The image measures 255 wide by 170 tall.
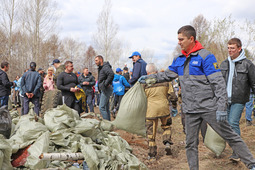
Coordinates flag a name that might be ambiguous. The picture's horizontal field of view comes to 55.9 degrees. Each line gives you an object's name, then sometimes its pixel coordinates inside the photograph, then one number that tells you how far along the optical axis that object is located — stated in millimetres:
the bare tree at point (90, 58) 57038
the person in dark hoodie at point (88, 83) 8249
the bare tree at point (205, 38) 11273
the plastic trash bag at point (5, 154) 2387
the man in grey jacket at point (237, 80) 3984
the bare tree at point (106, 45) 30564
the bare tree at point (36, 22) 21931
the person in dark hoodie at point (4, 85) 6617
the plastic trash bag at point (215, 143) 3996
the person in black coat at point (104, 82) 6410
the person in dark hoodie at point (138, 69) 6121
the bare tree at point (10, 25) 22203
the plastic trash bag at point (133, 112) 3719
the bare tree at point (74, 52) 46744
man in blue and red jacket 2887
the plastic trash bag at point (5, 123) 2975
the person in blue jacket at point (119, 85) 9594
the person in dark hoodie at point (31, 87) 7008
